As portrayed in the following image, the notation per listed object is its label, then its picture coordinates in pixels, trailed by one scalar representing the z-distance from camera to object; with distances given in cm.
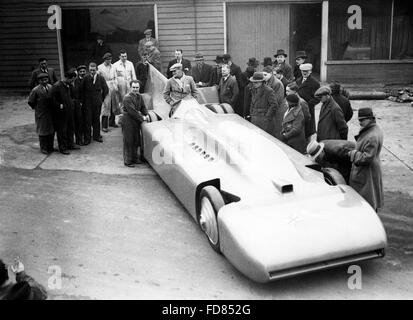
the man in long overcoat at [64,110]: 1033
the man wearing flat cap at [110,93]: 1249
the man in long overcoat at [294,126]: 854
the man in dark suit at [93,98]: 1112
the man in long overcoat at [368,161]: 667
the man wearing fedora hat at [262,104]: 954
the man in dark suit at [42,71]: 1233
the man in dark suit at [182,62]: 1343
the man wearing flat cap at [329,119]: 812
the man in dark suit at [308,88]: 1027
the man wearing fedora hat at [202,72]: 1328
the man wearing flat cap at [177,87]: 1039
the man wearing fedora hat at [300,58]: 1136
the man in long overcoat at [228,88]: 1123
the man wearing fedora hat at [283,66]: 1202
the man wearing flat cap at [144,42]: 1544
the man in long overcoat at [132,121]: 988
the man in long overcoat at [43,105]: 1023
